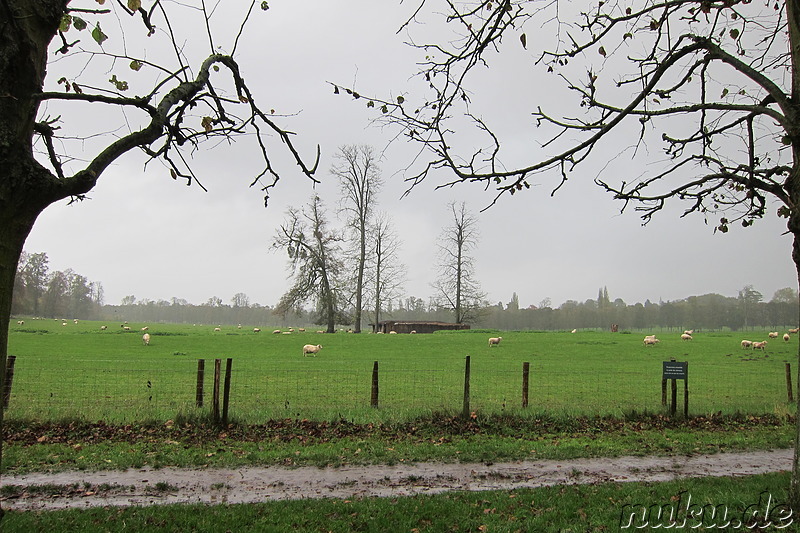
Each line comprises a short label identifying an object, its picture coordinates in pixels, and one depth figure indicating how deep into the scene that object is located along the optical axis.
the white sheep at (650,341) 40.28
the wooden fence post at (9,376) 11.77
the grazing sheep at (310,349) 32.72
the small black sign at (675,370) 12.50
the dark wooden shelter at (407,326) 63.75
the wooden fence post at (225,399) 10.20
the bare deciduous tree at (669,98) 5.89
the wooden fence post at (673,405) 12.33
